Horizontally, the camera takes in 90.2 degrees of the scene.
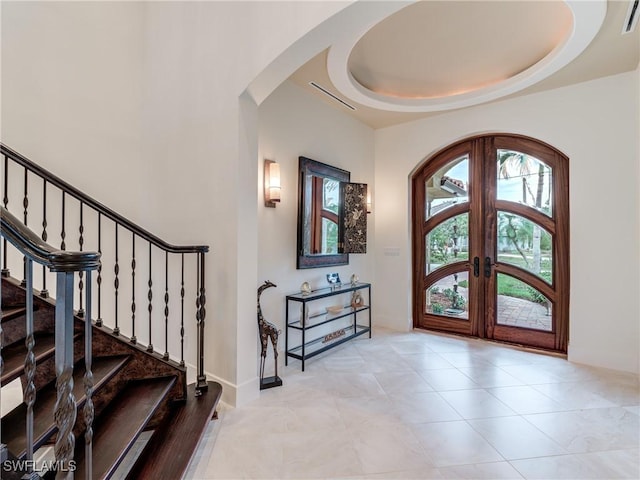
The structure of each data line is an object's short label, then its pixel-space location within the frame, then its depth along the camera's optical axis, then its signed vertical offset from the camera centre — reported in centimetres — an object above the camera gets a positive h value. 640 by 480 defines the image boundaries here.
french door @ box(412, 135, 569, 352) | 375 +3
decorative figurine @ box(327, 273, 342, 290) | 399 -48
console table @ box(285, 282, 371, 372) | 335 -92
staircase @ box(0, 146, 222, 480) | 114 -87
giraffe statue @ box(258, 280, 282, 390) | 279 -83
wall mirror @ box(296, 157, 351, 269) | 355 +33
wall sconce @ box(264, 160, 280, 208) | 314 +60
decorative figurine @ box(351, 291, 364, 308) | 416 -76
